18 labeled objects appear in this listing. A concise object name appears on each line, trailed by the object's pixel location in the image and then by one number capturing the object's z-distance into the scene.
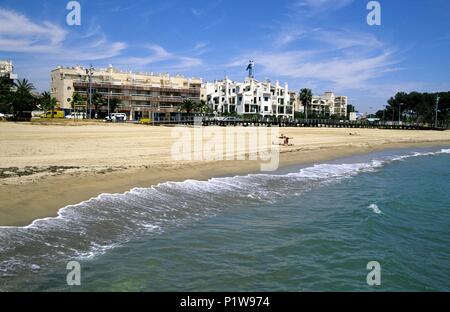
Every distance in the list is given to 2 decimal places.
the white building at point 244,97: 107.94
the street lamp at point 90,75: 74.78
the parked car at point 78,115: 77.46
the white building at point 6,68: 93.71
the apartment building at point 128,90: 85.69
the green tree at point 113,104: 81.63
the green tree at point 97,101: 79.44
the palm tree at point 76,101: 79.12
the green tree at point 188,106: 87.55
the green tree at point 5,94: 61.16
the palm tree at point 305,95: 115.31
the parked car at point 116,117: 74.34
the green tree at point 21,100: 60.56
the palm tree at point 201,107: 90.06
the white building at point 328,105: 145.18
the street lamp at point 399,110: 130.70
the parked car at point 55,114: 72.34
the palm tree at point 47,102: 71.50
